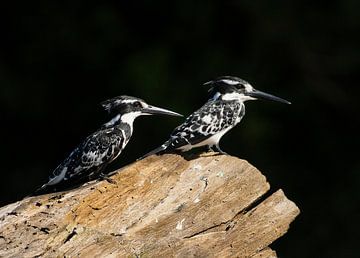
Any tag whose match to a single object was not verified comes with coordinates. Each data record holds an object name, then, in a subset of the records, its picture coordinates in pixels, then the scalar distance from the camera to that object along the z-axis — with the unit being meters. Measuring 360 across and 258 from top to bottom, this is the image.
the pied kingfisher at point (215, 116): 11.64
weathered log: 9.68
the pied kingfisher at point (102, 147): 11.12
